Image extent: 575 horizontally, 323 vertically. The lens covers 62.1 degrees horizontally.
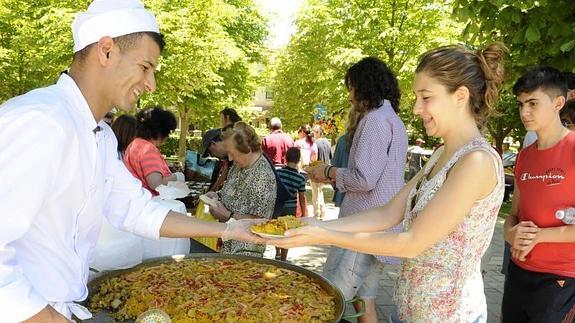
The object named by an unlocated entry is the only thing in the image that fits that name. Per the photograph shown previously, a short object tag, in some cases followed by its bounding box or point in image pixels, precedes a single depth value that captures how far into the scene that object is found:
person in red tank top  2.85
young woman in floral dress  1.97
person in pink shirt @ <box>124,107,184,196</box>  4.77
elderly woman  4.51
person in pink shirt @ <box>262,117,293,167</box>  9.25
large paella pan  2.54
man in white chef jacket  1.32
